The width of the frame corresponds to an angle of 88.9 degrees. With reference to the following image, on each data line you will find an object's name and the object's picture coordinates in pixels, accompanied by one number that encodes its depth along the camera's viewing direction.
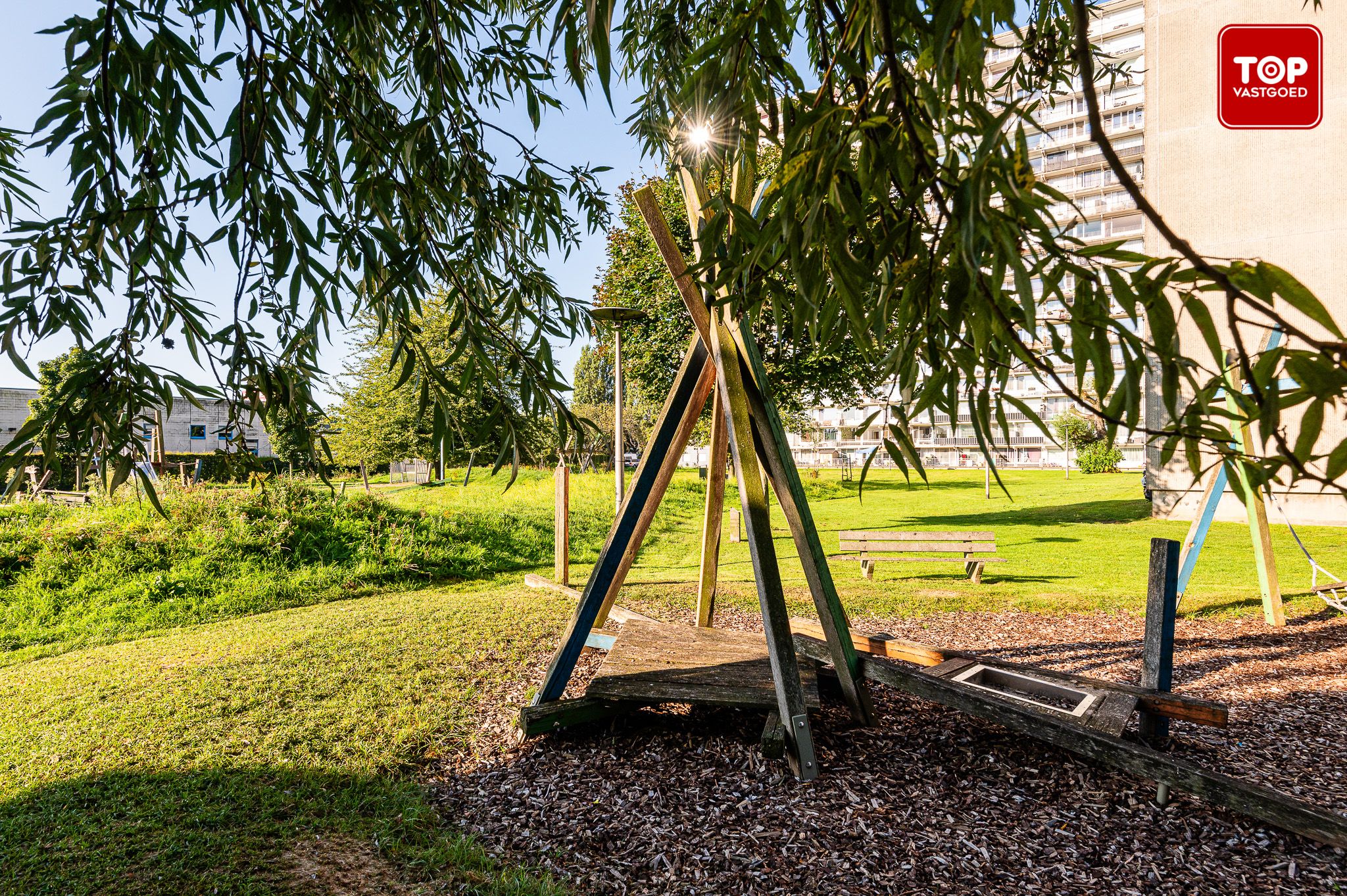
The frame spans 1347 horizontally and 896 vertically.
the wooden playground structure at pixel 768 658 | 3.06
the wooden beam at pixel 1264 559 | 5.93
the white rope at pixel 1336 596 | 5.68
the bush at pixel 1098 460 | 35.56
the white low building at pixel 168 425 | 39.75
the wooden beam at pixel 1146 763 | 2.27
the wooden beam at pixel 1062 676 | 3.09
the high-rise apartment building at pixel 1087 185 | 38.97
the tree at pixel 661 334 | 13.59
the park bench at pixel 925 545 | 9.31
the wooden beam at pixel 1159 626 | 3.46
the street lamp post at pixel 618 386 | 9.46
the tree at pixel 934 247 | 0.90
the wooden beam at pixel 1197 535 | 5.86
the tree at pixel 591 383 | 51.47
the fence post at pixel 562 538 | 8.32
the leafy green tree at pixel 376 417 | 20.36
